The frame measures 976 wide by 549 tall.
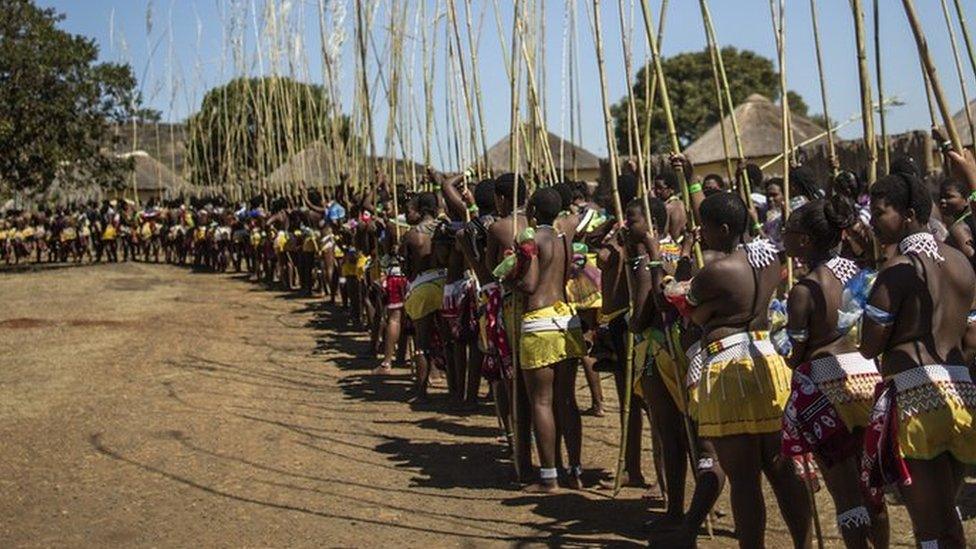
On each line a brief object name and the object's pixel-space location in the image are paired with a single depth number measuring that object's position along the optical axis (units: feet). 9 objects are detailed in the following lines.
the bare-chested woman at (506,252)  24.30
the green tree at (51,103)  86.38
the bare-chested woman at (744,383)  16.67
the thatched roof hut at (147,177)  135.23
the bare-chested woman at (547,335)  23.17
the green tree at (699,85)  133.69
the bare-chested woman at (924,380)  13.83
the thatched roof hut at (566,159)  79.20
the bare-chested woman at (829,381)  15.79
